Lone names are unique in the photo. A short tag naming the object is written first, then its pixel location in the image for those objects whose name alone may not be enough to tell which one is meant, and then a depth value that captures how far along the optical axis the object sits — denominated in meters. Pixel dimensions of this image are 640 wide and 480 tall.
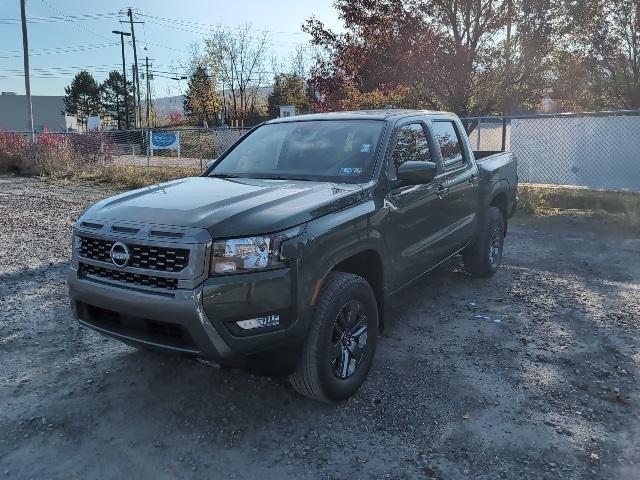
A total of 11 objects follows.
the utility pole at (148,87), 55.59
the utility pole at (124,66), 52.06
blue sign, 19.47
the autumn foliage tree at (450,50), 10.95
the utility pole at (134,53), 50.88
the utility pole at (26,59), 26.65
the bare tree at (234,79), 40.69
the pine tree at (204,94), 40.91
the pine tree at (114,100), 72.06
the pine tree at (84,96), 74.38
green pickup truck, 2.84
